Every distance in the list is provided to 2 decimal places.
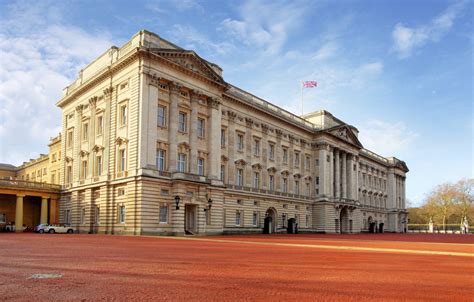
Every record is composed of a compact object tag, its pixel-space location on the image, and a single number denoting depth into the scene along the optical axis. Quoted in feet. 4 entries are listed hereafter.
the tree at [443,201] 359.46
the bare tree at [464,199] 349.20
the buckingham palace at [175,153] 138.00
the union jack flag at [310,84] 219.20
